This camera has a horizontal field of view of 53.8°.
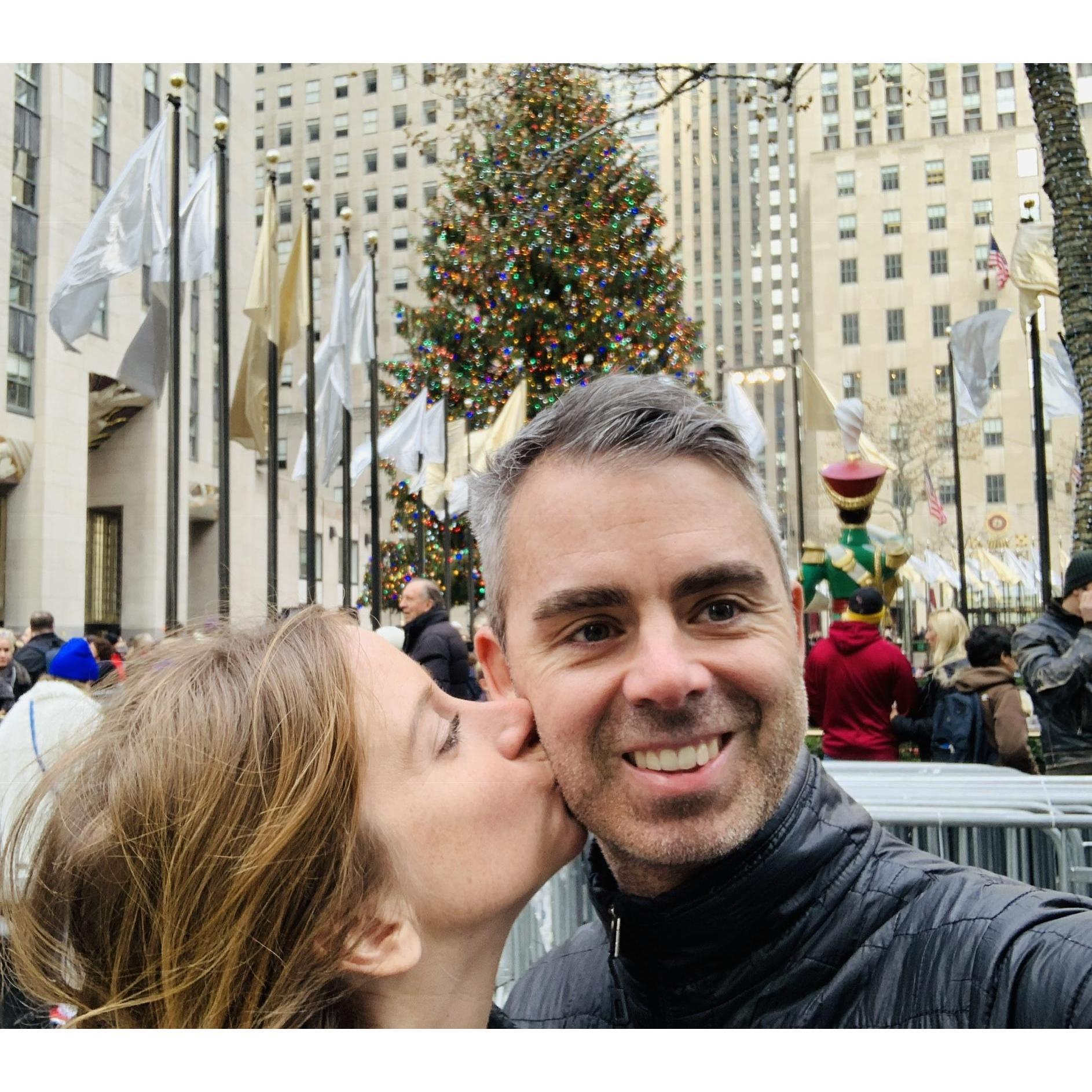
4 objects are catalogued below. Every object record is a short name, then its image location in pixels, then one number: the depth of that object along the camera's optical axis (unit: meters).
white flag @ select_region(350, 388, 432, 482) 19.02
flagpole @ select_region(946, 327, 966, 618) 20.30
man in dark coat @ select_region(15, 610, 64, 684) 10.78
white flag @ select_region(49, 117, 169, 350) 10.71
